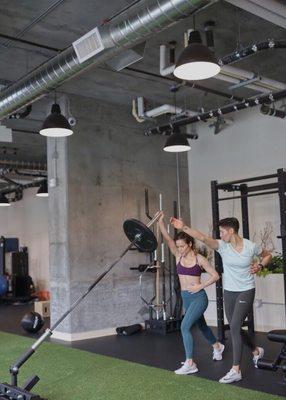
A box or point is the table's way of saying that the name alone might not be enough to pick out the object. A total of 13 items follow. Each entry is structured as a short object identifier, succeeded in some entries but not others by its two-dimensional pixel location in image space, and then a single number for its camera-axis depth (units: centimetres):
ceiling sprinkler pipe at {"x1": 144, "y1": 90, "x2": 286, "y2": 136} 657
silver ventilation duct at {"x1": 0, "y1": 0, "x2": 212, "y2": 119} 391
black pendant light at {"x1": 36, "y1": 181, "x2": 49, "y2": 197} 1252
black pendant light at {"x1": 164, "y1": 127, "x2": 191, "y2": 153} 722
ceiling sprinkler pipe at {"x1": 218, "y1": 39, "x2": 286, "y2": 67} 497
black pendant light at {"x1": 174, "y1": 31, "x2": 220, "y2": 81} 404
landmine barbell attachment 395
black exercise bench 432
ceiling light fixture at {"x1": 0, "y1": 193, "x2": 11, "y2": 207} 1398
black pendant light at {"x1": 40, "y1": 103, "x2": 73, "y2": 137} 595
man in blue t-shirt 460
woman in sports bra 497
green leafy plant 740
